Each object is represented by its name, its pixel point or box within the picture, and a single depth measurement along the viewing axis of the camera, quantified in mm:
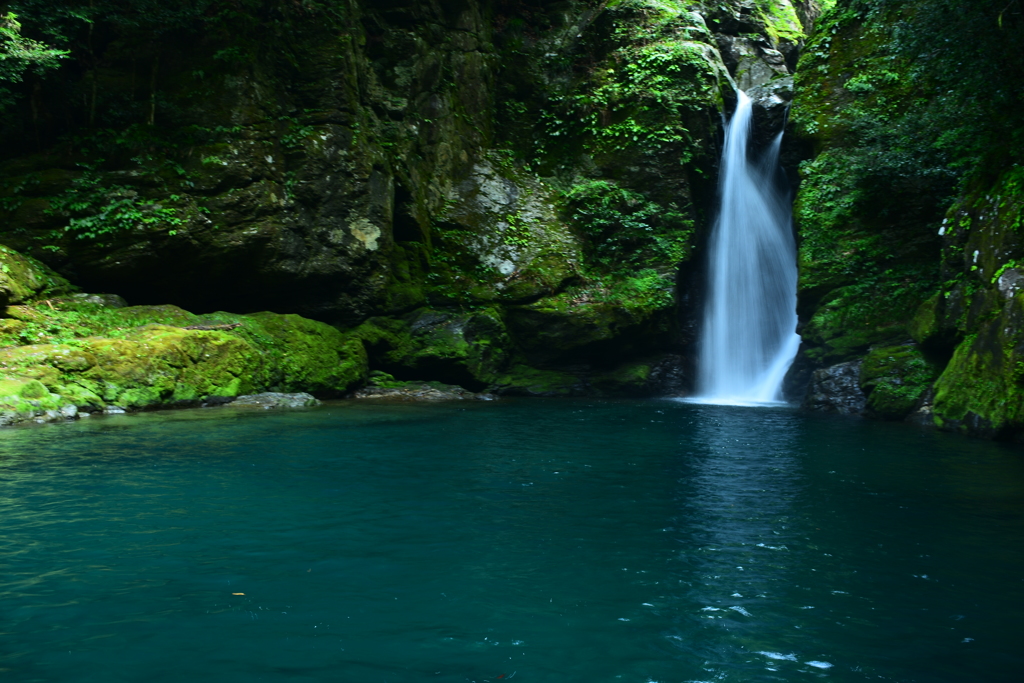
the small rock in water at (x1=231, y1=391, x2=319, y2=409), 12023
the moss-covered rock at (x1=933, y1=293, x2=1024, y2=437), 9016
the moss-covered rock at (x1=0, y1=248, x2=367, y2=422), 9812
